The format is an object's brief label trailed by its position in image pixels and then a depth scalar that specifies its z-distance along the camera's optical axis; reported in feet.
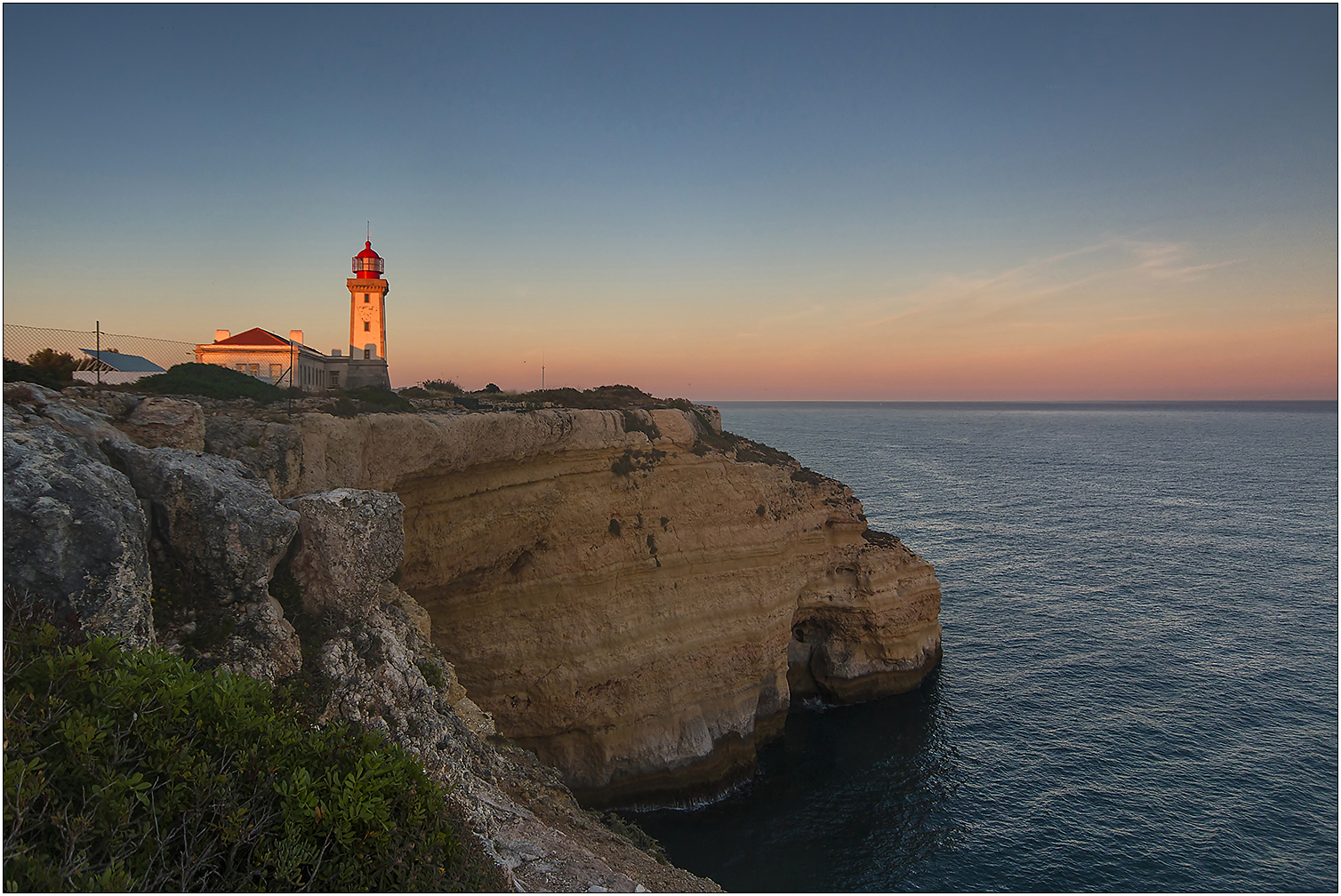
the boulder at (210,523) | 36.35
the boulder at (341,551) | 42.01
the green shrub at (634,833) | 54.60
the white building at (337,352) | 104.01
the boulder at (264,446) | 51.01
